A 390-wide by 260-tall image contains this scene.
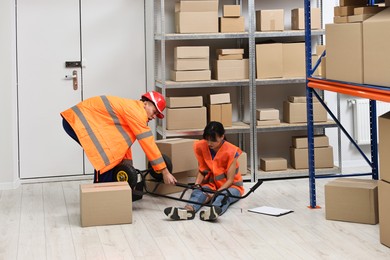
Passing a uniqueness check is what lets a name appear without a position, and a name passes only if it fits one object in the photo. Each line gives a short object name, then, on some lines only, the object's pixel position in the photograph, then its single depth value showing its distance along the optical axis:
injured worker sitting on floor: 6.33
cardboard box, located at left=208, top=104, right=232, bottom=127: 7.57
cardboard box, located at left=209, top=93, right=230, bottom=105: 7.57
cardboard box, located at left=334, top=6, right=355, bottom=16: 5.61
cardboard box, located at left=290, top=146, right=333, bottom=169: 7.82
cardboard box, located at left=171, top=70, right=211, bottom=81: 7.43
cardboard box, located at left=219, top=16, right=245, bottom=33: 7.48
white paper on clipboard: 6.20
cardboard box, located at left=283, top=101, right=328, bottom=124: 7.76
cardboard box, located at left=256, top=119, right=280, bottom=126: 7.66
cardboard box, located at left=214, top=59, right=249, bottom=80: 7.54
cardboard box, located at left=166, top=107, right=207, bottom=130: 7.46
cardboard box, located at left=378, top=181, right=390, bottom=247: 5.14
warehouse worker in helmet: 6.41
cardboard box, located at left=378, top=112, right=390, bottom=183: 5.11
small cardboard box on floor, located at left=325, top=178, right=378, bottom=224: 5.79
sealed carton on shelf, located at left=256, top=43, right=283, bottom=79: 7.59
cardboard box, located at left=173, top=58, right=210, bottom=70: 7.41
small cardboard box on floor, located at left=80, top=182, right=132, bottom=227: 5.89
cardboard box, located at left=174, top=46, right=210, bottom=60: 7.38
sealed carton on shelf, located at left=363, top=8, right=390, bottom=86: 4.94
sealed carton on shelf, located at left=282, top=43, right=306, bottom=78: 7.70
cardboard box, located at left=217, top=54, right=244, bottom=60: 7.55
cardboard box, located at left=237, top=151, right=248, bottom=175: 7.57
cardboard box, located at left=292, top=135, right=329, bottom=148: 7.78
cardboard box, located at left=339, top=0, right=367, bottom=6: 5.71
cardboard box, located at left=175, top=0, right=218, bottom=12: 7.37
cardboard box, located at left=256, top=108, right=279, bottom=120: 7.64
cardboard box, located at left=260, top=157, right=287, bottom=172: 7.75
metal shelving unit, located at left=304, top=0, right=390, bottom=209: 5.88
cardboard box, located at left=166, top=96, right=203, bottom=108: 7.42
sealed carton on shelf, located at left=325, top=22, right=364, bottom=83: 5.31
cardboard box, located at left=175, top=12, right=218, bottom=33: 7.38
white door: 7.69
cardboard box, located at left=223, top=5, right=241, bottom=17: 7.46
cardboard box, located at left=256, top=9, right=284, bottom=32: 7.55
